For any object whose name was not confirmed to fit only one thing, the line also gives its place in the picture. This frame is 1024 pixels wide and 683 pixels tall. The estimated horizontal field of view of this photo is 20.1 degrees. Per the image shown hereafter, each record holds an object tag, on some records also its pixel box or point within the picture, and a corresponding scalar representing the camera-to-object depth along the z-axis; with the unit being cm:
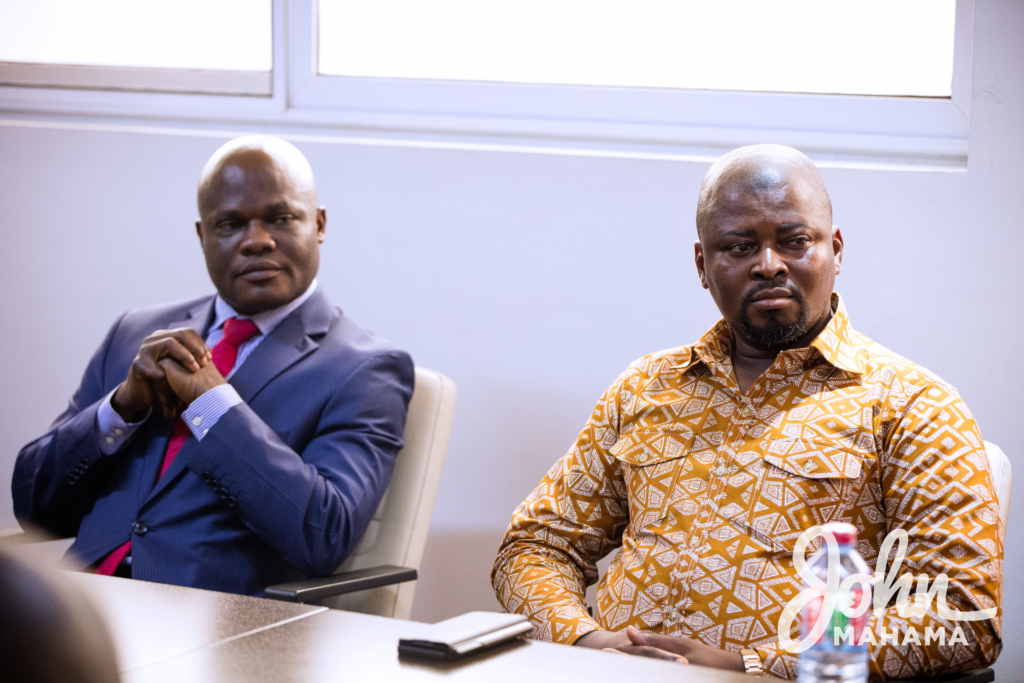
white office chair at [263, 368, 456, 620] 338
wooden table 280
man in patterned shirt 305
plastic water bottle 286
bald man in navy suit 332
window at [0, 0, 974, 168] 359
